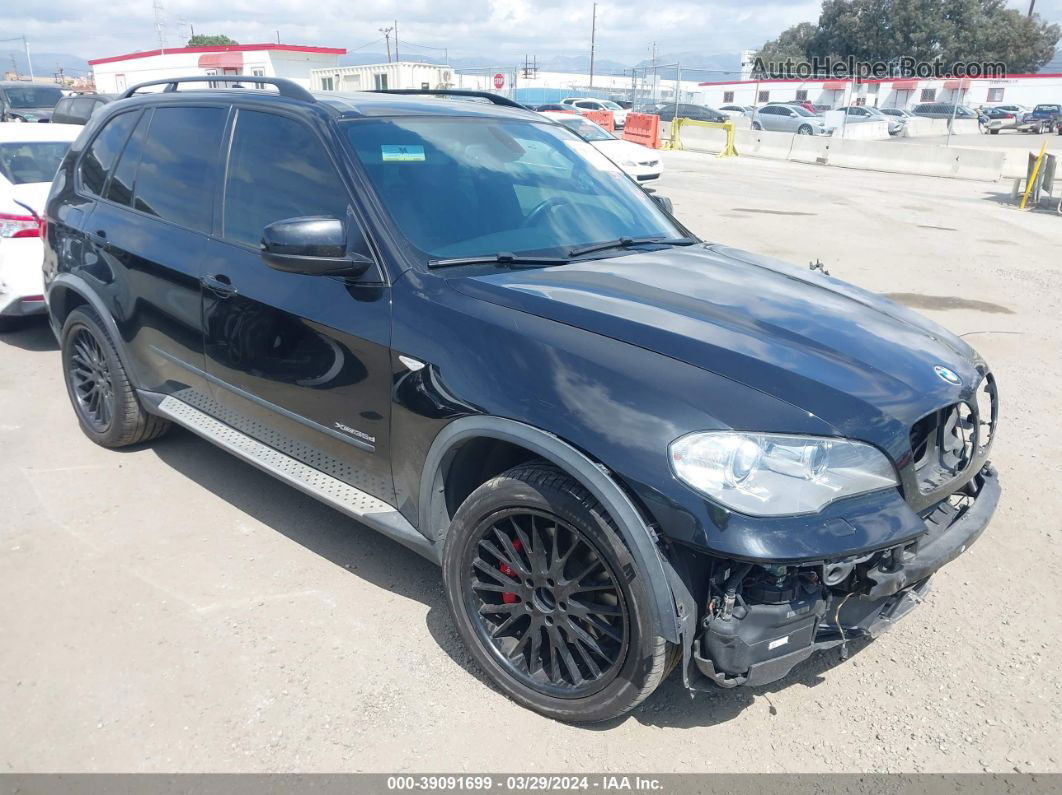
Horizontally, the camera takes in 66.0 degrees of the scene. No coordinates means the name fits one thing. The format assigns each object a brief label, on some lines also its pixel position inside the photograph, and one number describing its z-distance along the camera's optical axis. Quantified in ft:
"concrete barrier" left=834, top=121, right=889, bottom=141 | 118.62
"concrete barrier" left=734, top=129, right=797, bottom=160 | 93.15
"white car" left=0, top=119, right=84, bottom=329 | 19.93
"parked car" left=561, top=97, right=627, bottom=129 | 120.47
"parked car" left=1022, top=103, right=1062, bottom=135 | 147.33
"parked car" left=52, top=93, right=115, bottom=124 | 39.73
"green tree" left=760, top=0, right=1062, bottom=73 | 212.02
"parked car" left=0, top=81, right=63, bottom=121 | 60.80
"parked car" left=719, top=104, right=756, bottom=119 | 144.72
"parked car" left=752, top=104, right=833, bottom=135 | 118.62
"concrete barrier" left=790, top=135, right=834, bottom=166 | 88.94
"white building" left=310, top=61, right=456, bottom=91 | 134.21
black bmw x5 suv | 7.47
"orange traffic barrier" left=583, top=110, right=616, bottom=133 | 101.45
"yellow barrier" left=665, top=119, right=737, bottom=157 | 96.31
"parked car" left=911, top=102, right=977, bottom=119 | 153.38
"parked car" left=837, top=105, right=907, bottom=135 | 127.03
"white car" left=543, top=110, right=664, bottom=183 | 54.19
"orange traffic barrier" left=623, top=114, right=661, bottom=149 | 93.71
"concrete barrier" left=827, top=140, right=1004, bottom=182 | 74.64
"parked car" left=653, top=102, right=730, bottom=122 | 119.34
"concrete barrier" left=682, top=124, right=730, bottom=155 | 96.07
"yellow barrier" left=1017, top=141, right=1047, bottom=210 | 54.08
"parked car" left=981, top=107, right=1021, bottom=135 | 146.72
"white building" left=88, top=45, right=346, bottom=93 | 163.43
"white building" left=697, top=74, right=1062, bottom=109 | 177.06
